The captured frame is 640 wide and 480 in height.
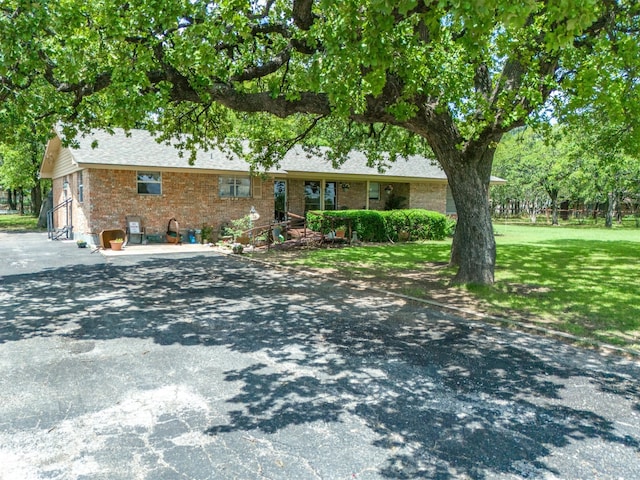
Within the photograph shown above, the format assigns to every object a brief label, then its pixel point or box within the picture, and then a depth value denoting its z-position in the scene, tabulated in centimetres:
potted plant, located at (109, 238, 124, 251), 1490
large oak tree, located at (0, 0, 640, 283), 617
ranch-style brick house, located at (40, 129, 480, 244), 1620
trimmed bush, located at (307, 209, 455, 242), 1781
